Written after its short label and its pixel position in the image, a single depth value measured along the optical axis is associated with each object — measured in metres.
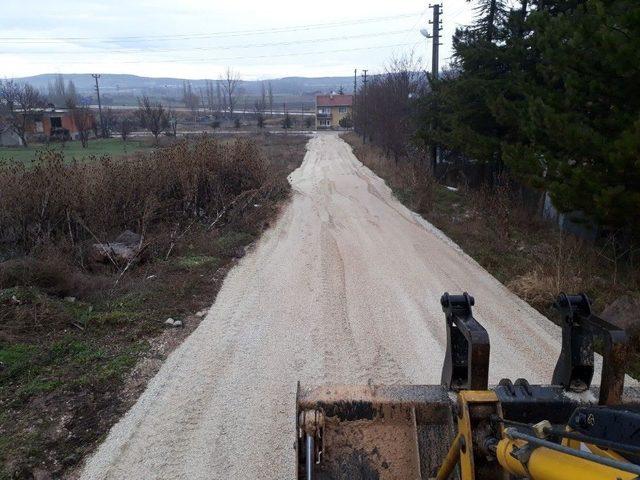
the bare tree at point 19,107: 56.14
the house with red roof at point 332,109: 97.19
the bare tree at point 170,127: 61.46
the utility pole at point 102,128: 66.59
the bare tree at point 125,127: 58.37
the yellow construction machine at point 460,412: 2.54
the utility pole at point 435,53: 24.17
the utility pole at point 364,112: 44.91
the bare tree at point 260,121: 81.38
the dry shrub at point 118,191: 11.36
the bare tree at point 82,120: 55.99
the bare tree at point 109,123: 67.31
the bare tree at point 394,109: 30.23
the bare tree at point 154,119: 52.34
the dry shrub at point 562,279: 8.95
